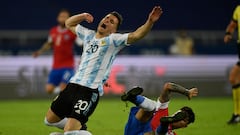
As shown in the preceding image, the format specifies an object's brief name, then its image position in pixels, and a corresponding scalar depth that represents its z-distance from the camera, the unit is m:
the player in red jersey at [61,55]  32.34
